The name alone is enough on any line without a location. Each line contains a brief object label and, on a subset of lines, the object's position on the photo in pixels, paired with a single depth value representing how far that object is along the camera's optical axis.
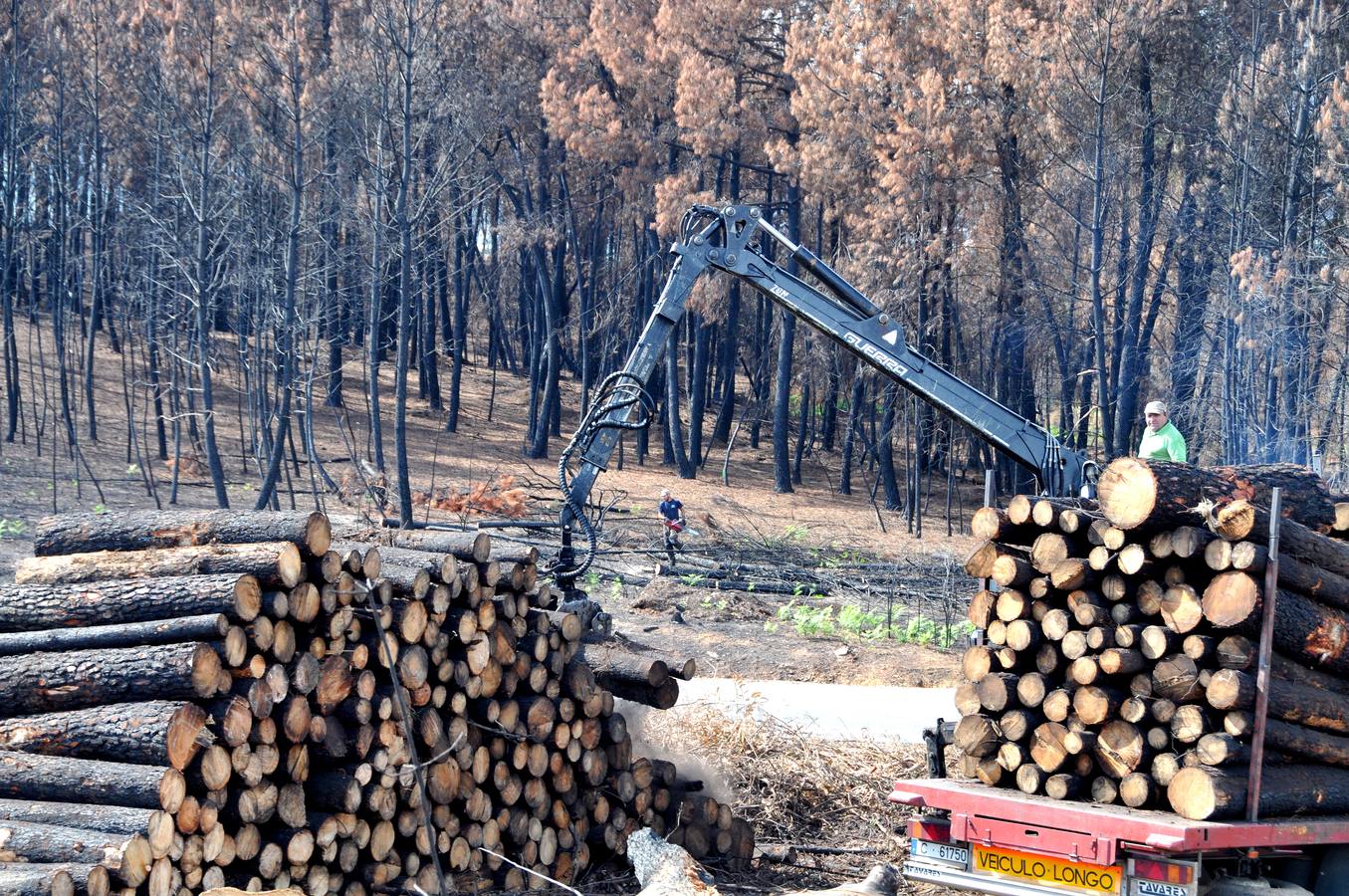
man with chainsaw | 40.19
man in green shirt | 18.47
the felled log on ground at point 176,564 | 12.18
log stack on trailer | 11.36
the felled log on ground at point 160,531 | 12.61
